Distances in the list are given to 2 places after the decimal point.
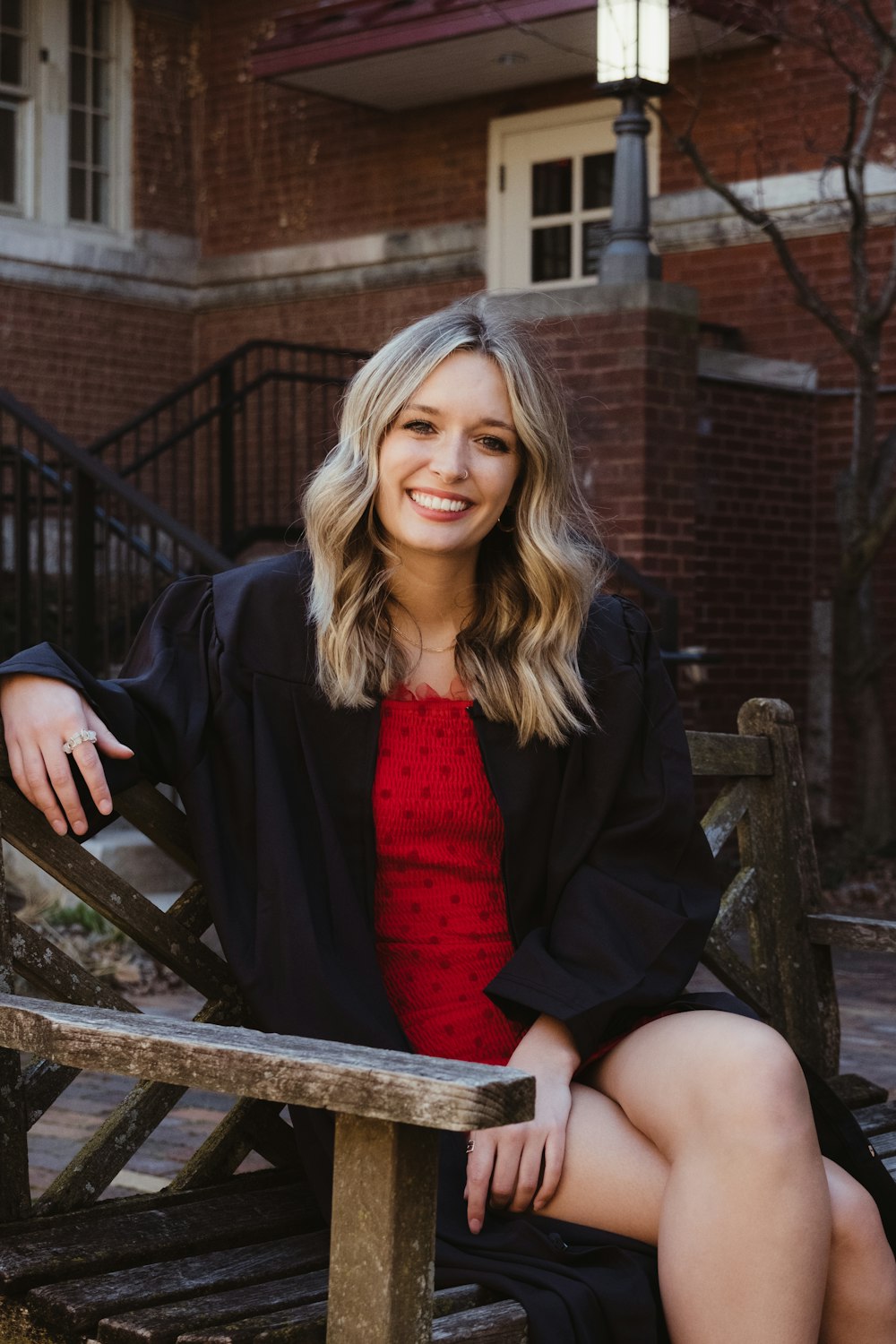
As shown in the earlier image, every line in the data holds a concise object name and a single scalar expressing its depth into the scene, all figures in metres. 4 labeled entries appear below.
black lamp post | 7.59
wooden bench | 1.86
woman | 2.35
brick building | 9.02
